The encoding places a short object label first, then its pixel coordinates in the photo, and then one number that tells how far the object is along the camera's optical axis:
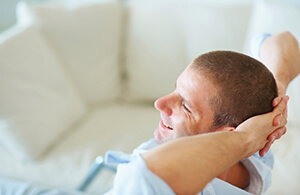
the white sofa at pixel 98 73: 1.47
